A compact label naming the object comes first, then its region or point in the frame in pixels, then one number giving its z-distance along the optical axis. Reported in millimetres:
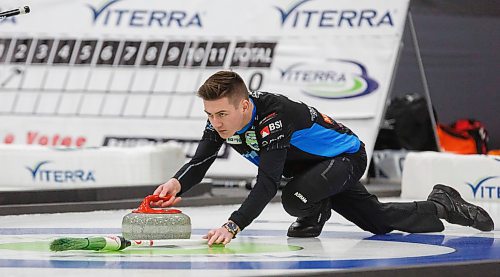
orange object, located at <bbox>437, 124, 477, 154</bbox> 25002
